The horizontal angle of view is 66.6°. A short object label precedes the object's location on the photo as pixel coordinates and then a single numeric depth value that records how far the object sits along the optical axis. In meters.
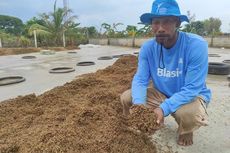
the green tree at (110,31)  15.31
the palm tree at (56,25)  12.37
